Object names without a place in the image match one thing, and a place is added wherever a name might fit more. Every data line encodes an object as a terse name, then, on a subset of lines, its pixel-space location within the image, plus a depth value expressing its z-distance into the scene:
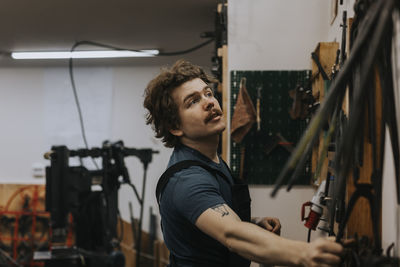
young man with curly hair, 0.95
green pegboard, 2.68
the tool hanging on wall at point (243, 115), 2.65
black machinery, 3.16
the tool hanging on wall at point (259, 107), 2.66
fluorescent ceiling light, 4.89
